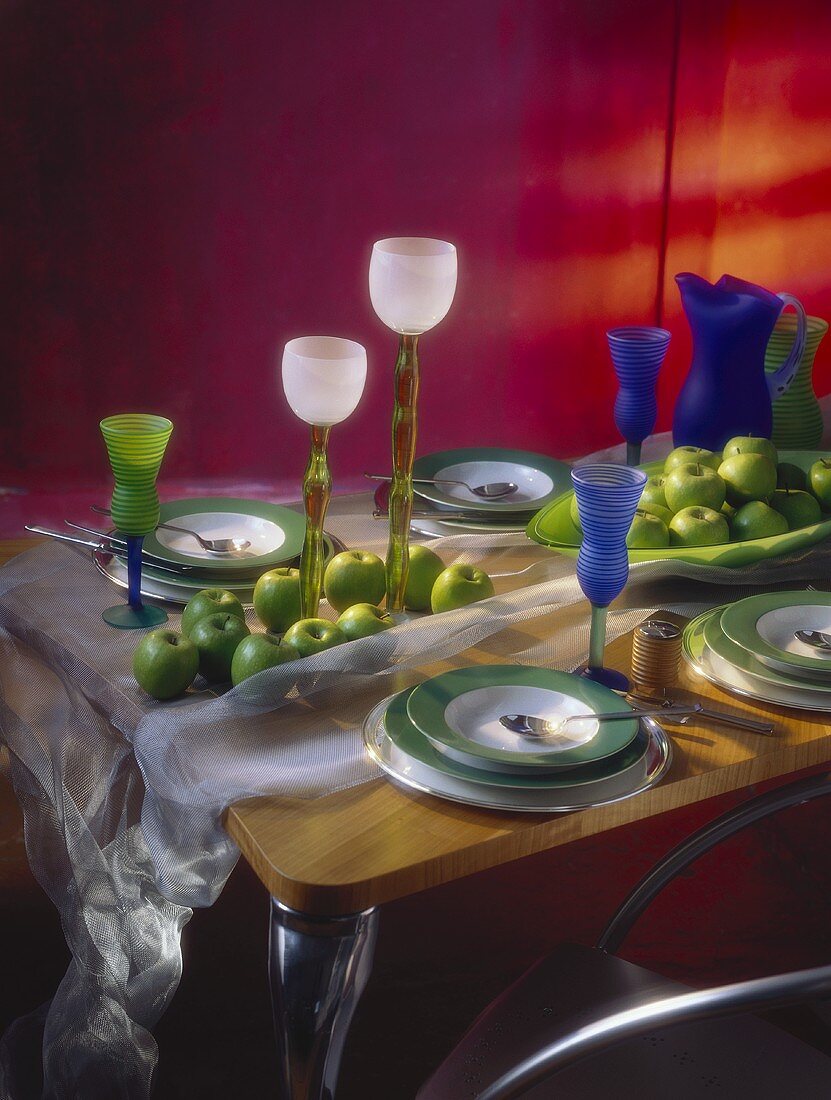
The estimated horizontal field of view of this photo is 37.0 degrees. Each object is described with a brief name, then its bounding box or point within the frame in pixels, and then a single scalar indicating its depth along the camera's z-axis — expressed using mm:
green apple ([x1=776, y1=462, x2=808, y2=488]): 1646
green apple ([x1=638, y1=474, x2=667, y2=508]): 1608
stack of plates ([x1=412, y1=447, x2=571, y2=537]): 1706
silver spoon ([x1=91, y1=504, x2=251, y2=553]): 1567
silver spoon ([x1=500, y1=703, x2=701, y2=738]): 1109
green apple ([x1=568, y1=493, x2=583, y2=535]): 1598
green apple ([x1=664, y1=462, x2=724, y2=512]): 1564
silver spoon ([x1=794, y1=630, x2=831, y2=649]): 1297
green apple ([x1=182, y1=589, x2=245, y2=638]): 1301
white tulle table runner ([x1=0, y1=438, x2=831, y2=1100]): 1095
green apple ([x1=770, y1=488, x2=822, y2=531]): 1582
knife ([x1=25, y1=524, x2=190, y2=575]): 1486
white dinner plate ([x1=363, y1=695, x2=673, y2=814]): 1034
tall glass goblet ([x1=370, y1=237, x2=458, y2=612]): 1321
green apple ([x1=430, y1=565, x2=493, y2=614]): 1410
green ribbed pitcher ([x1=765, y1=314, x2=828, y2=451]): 1902
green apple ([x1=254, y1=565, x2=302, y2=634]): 1375
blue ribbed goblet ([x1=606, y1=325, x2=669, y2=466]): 1655
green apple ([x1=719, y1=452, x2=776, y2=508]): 1587
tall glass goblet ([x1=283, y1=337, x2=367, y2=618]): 1290
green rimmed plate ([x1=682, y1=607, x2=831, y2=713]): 1220
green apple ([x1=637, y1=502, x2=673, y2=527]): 1581
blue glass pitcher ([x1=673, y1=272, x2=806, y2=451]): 1780
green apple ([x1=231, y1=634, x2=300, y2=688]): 1205
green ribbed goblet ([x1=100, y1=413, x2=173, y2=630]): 1314
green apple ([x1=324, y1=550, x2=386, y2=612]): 1416
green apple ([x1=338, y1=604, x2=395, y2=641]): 1302
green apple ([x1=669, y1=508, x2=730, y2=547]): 1518
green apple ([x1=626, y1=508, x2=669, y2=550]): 1515
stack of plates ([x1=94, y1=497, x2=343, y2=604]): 1485
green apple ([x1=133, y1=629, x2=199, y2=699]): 1205
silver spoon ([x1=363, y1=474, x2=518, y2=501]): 1776
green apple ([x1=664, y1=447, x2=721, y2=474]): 1658
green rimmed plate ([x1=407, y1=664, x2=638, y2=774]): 1064
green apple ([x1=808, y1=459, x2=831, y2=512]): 1612
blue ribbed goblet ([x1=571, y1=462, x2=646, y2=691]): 1155
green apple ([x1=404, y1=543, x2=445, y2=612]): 1451
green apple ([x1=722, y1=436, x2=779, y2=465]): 1636
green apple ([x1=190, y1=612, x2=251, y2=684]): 1253
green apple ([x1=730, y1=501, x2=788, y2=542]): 1546
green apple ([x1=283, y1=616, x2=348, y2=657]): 1251
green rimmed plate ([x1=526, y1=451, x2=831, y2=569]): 1483
